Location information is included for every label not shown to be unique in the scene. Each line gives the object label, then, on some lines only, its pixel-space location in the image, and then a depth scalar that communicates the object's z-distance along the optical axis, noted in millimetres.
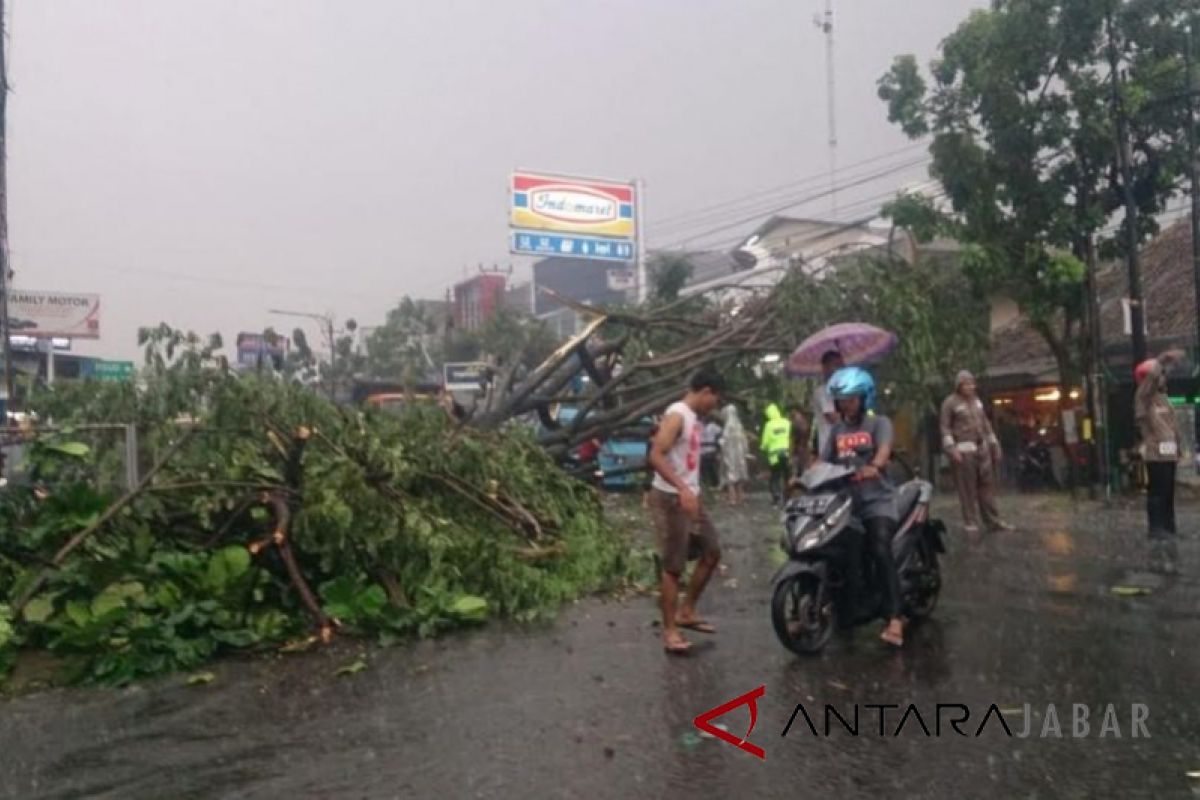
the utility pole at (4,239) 15992
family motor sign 52312
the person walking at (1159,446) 10789
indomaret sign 44312
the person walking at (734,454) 19281
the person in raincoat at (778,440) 17500
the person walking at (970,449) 12570
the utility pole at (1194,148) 19031
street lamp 39559
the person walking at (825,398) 9617
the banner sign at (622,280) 46844
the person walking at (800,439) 15734
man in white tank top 7125
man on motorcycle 6953
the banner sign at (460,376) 25697
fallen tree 7758
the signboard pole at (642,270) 40562
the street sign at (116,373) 11500
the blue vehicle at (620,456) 18527
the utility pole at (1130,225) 18844
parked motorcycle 23281
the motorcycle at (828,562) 6758
